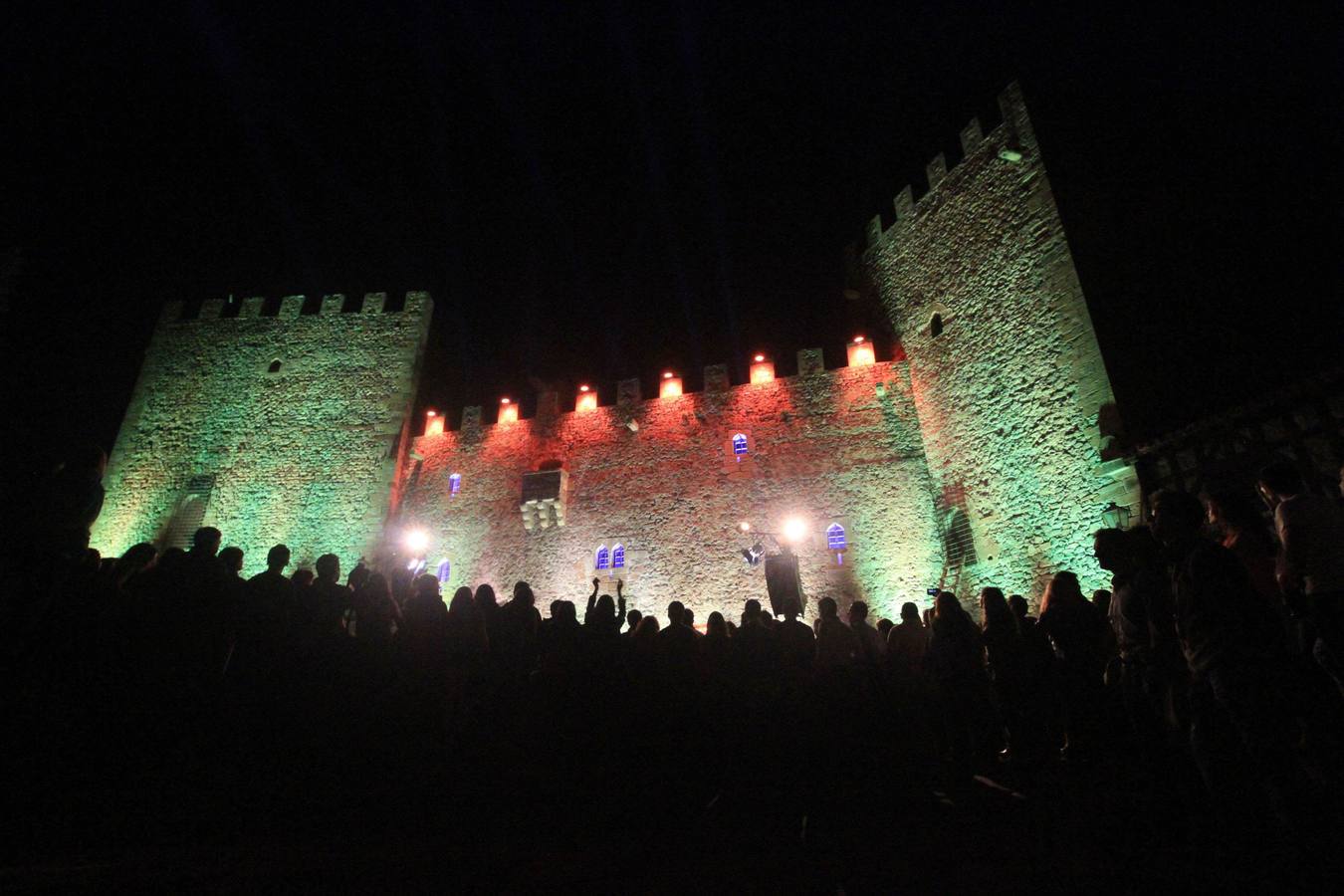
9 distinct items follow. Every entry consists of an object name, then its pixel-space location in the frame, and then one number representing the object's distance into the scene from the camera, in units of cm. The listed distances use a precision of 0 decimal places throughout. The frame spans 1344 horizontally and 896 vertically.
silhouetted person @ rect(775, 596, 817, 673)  517
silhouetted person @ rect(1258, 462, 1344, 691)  305
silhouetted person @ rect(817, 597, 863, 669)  615
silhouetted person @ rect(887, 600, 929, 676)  601
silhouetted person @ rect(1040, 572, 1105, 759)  434
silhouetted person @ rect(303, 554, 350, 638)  457
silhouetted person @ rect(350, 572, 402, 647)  489
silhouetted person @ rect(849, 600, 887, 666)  601
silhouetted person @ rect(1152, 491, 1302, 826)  254
